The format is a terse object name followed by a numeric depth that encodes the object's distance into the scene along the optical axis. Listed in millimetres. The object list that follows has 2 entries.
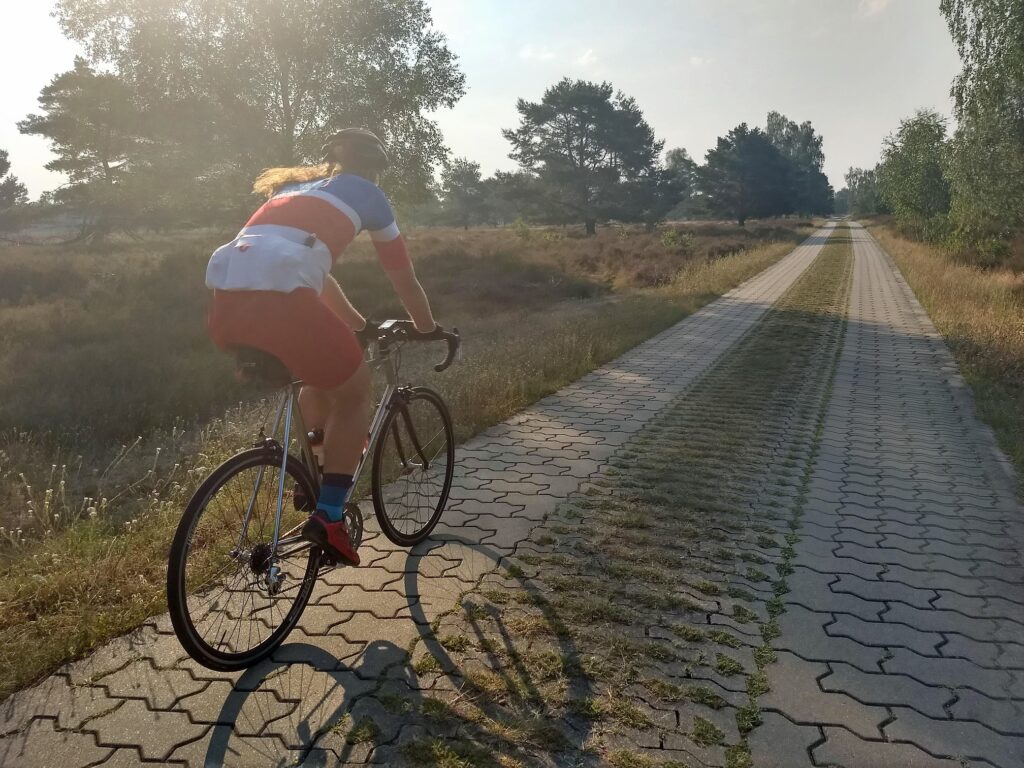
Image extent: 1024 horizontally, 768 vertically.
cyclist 2555
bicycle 2568
